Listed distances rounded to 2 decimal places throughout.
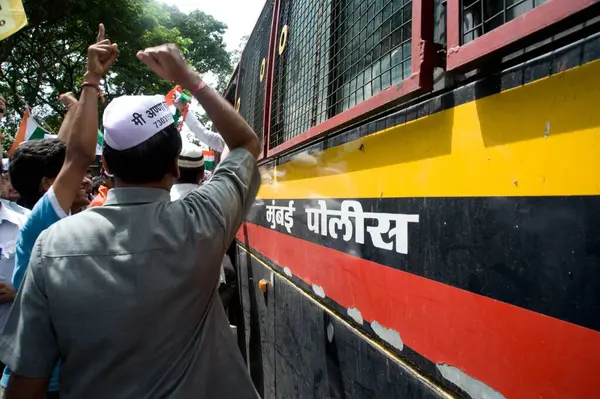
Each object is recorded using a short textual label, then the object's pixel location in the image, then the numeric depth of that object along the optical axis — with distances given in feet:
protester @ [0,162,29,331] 6.89
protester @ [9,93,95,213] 6.70
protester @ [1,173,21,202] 11.37
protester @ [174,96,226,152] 14.12
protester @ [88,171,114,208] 10.60
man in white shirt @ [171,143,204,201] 10.66
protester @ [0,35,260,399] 3.76
